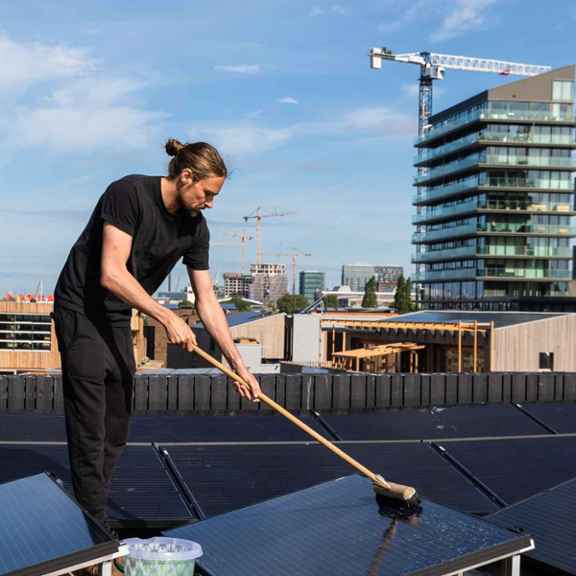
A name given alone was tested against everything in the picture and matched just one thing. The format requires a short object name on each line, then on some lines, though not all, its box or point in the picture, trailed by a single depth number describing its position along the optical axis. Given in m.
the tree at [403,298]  79.06
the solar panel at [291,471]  5.45
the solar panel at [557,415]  8.30
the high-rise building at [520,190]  68.00
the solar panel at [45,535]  2.45
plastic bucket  2.80
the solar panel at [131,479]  4.88
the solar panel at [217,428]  7.38
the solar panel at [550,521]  3.58
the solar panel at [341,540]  2.80
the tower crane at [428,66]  117.43
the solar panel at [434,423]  7.81
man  3.39
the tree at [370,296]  100.12
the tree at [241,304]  135.11
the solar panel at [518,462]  5.92
